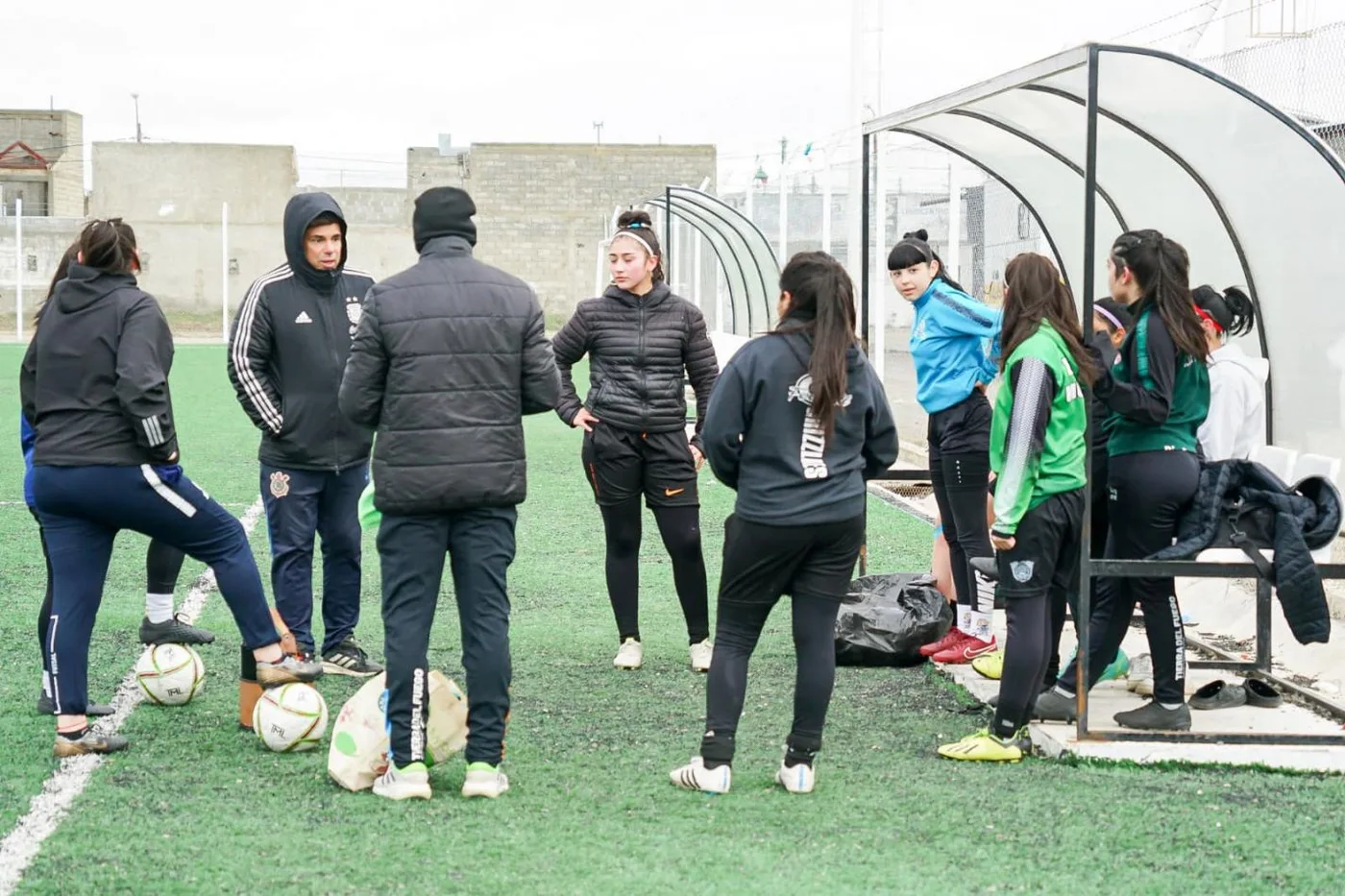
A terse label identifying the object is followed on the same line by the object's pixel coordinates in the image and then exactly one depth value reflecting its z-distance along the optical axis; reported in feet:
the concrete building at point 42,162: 174.40
